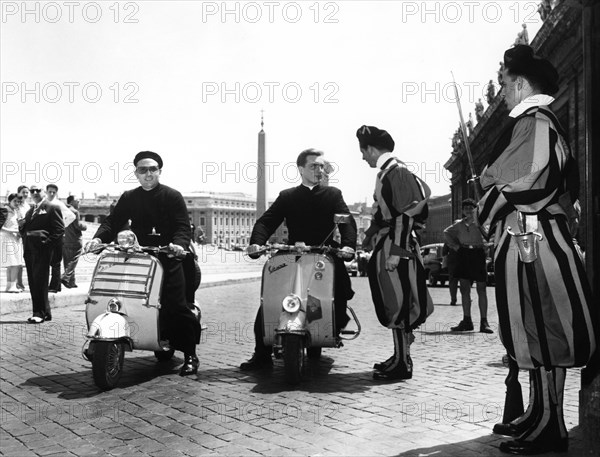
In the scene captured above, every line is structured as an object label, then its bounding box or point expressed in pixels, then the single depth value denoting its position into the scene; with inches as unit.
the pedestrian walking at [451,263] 426.3
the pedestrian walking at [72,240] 630.5
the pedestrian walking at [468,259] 395.9
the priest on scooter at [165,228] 248.5
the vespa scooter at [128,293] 233.3
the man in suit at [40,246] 409.4
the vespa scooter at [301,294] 237.6
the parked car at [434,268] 1052.5
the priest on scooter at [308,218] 263.3
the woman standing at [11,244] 543.4
